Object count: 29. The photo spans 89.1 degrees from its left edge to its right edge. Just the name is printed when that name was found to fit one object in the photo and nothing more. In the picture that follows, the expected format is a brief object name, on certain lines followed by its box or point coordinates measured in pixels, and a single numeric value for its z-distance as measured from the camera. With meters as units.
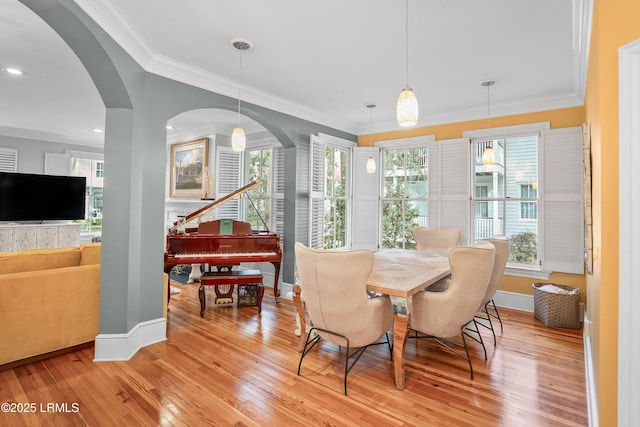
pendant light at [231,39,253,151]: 3.19
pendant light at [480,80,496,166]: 3.94
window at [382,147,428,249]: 5.12
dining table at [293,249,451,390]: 2.27
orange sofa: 2.50
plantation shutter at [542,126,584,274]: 3.85
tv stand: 5.38
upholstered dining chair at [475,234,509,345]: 3.00
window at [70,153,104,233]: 6.86
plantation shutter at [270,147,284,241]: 5.33
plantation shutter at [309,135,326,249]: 4.66
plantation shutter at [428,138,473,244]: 4.63
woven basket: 3.52
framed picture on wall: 5.87
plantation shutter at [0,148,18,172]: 5.79
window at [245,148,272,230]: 5.58
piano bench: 3.82
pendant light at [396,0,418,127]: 2.13
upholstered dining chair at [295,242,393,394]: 2.12
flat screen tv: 5.48
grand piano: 3.76
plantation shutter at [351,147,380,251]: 5.46
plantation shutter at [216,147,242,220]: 5.80
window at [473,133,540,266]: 4.23
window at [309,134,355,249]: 4.73
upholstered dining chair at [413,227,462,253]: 4.09
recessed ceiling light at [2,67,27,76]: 3.39
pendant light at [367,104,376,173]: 4.51
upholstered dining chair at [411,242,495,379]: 2.33
